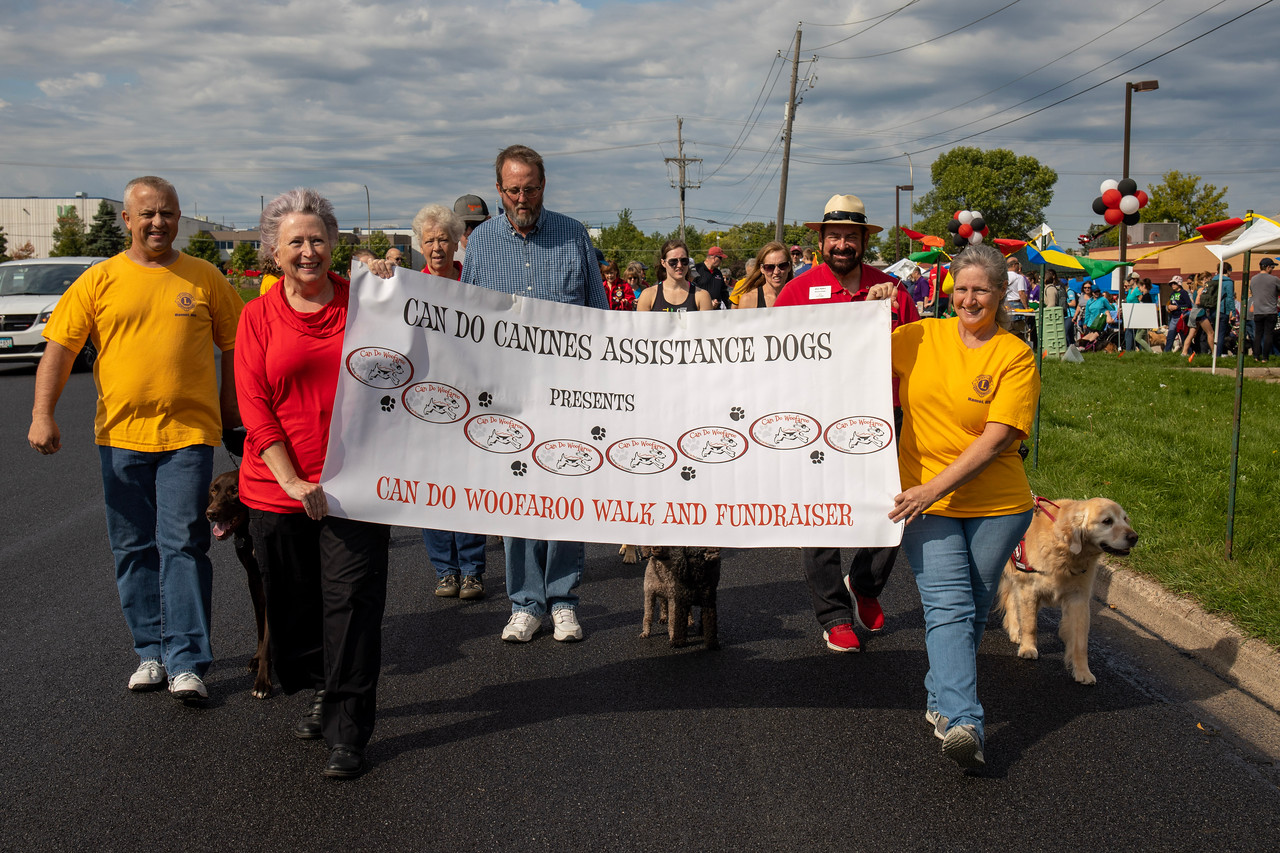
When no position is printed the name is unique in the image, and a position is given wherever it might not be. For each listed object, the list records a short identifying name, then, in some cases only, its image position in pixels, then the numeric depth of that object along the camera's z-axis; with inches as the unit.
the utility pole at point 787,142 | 1566.2
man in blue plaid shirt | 203.0
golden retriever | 193.5
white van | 767.7
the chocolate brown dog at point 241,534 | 179.3
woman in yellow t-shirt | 148.7
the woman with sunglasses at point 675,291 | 315.3
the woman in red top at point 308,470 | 148.1
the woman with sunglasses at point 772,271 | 284.7
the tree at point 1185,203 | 2151.8
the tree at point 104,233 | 3307.1
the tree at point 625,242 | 4148.6
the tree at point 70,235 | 3112.7
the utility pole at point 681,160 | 2878.9
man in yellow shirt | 173.6
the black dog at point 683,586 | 200.4
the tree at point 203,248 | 3447.3
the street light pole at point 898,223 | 2832.2
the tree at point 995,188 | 3051.2
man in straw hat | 195.8
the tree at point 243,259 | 3294.8
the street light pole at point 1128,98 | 1290.6
